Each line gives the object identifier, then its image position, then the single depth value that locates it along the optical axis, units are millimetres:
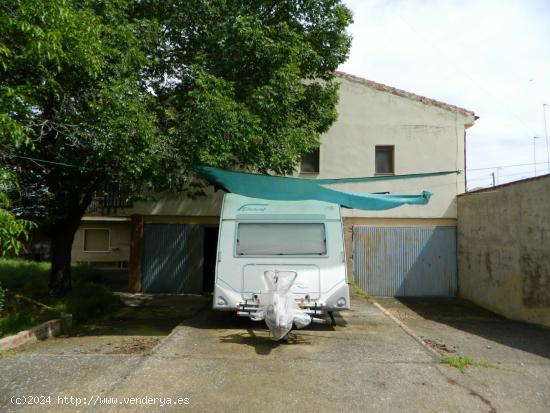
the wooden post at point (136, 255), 14508
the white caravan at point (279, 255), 7602
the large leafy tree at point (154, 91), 6965
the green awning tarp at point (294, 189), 8688
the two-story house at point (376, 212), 14328
